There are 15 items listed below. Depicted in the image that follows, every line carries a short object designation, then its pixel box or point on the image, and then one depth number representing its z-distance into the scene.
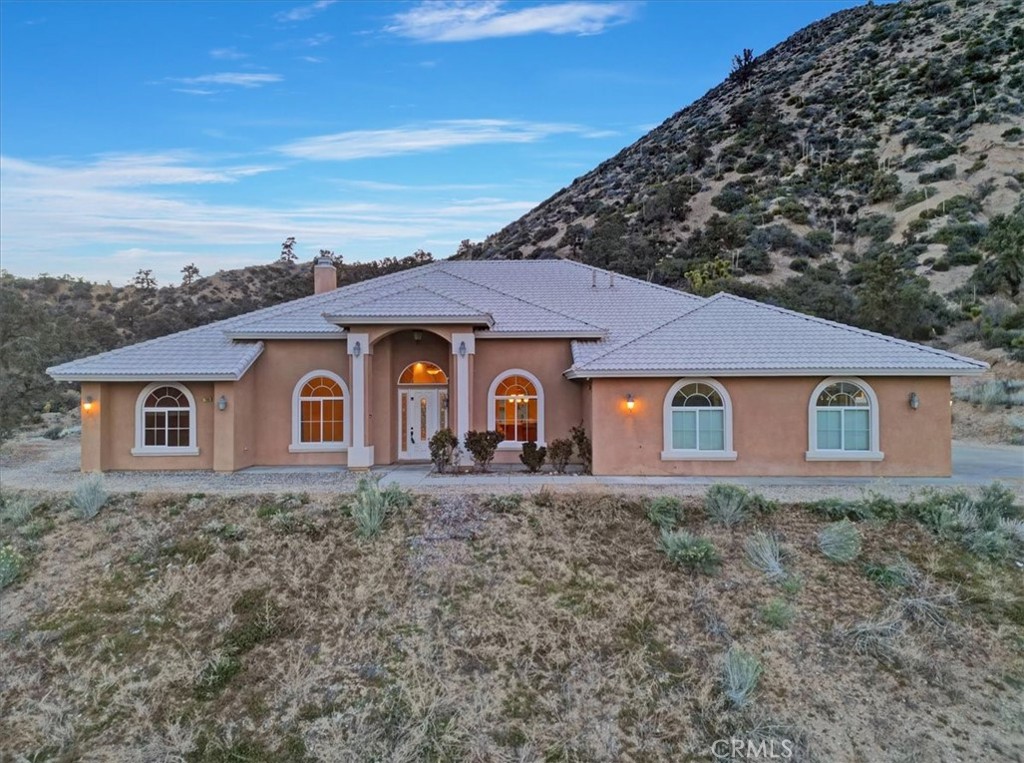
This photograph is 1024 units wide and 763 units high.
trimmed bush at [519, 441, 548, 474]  15.82
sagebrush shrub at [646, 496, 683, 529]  11.14
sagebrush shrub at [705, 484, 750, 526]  11.24
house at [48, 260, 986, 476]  15.26
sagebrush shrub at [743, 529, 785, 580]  9.77
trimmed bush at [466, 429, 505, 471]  15.93
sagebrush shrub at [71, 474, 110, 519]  12.13
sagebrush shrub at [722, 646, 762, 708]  7.46
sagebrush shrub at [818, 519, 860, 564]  10.15
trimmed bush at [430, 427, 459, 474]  15.90
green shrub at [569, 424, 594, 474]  16.12
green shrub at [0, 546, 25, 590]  10.34
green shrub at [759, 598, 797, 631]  8.70
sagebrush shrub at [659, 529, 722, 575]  9.88
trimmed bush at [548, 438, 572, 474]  15.70
